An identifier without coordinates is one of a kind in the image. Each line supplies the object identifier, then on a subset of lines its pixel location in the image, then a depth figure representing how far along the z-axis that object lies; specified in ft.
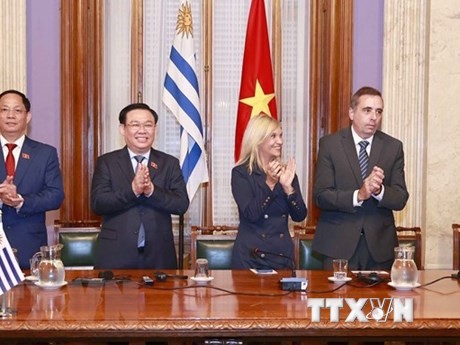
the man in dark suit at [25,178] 13.58
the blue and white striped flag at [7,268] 9.31
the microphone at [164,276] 11.39
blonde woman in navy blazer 12.94
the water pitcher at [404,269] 10.82
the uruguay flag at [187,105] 18.56
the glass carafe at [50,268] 10.68
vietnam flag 18.45
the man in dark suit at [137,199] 13.32
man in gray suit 13.20
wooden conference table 8.66
